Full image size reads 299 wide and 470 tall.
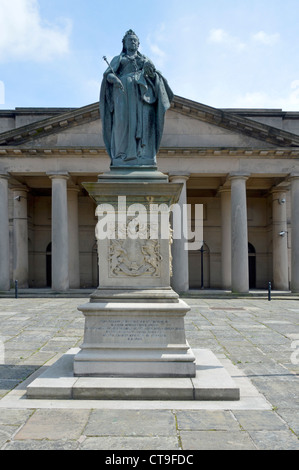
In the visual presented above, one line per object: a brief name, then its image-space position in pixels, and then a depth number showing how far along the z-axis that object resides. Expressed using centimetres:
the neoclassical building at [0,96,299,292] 2398
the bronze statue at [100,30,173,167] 632
